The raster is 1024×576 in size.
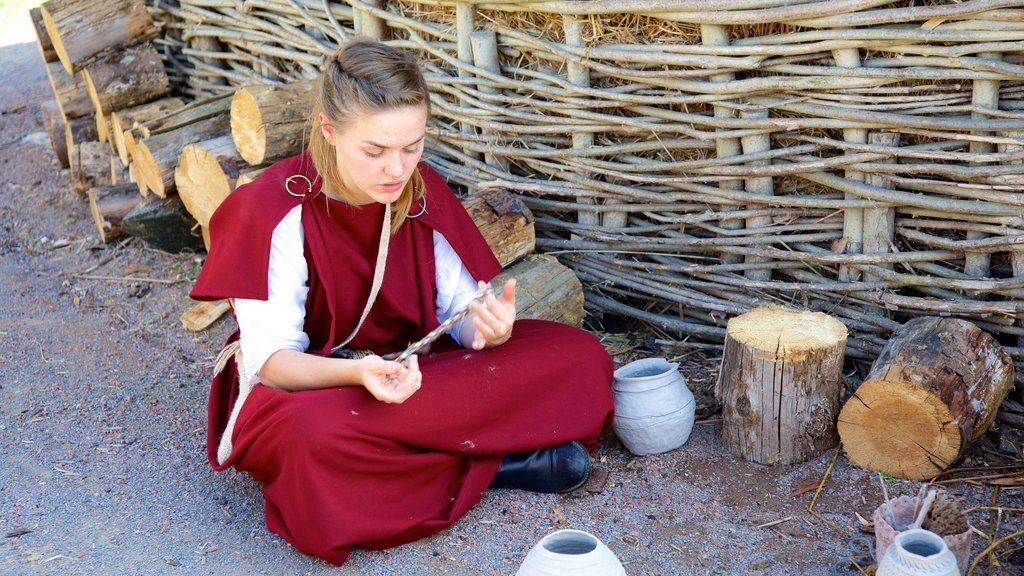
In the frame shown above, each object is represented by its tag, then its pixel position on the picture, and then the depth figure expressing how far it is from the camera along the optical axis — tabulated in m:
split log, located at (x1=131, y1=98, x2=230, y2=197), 4.29
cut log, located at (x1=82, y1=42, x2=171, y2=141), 5.01
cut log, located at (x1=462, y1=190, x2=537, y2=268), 3.58
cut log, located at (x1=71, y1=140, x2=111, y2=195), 5.26
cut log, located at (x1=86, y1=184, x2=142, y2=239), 4.79
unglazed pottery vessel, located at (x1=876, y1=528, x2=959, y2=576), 2.09
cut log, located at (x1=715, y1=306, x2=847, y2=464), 2.84
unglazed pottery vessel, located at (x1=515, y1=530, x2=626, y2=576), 2.14
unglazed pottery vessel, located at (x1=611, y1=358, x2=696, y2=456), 3.01
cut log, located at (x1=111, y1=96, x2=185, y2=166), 4.84
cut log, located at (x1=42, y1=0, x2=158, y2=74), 4.95
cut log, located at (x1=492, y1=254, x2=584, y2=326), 3.54
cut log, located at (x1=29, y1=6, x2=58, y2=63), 5.20
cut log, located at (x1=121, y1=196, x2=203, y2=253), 4.52
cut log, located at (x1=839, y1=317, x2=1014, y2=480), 2.74
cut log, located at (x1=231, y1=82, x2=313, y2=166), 3.79
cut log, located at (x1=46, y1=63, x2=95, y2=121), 5.42
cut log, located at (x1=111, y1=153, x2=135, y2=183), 5.01
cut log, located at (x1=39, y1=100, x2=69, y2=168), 5.61
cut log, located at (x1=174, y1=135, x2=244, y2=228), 3.91
